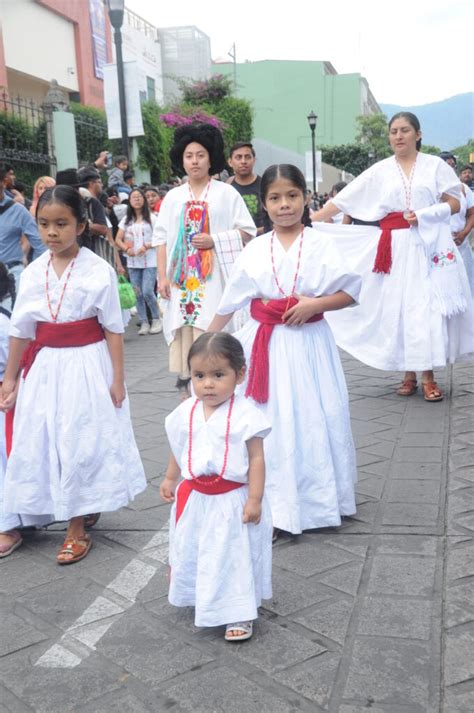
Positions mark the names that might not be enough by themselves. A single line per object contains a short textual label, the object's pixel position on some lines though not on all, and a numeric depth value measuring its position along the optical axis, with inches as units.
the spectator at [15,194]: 356.7
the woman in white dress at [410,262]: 243.0
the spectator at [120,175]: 530.7
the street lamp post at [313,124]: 1043.9
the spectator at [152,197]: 475.0
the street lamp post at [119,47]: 487.5
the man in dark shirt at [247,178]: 265.0
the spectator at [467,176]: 528.4
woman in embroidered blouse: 221.0
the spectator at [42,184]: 308.3
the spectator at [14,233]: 242.4
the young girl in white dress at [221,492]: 115.7
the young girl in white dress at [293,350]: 148.8
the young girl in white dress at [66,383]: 146.6
